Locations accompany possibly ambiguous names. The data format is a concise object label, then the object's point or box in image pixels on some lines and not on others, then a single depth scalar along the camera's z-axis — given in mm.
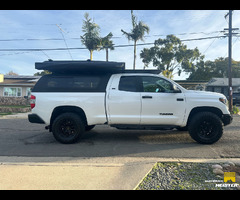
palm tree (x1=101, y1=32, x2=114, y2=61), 20736
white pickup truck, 4434
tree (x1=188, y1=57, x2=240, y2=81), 40188
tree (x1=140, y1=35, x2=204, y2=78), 29594
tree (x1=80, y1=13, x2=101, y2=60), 18969
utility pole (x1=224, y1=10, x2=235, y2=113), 12305
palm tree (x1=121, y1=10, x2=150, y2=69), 19719
